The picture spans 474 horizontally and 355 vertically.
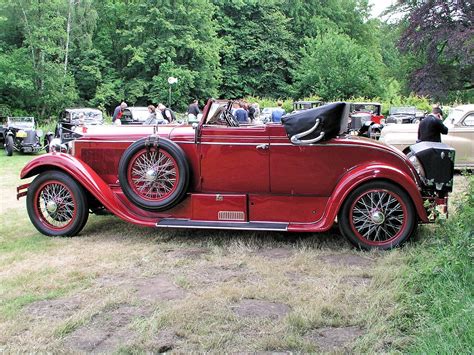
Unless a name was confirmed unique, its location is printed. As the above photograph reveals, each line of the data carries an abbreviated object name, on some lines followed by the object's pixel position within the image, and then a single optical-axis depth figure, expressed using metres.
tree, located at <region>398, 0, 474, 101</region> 25.03
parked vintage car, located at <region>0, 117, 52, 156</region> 16.61
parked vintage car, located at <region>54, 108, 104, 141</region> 18.14
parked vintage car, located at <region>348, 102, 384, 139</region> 13.83
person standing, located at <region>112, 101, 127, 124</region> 17.69
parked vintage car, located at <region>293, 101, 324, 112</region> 20.43
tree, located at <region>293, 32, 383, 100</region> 37.59
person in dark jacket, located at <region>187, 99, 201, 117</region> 16.92
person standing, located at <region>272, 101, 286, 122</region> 17.36
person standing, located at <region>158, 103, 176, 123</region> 16.88
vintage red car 5.53
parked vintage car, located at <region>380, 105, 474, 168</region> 11.20
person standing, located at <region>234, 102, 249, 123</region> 14.14
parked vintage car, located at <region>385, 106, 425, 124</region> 21.61
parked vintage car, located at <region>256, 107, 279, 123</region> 23.93
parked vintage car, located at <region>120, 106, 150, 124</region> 19.61
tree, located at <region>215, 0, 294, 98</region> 43.81
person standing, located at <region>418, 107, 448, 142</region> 9.00
